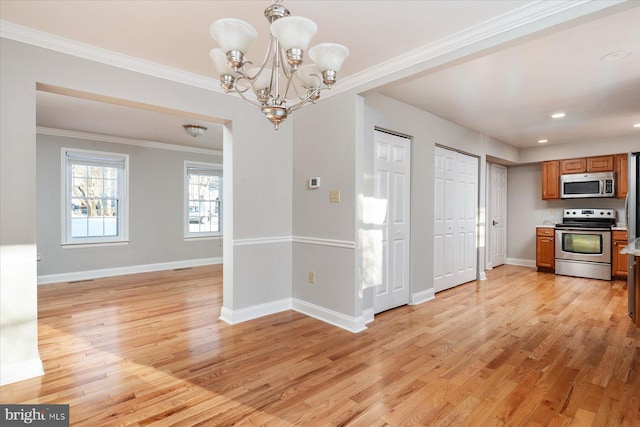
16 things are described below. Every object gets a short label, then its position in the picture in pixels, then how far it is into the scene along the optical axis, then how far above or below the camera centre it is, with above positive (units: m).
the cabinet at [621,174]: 5.58 +0.66
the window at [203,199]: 6.92 +0.28
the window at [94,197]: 5.52 +0.27
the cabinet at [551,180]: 6.33 +0.65
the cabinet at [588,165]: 5.75 +0.88
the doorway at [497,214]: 6.69 -0.03
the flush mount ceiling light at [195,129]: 4.96 +1.26
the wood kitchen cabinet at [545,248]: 6.13 -0.67
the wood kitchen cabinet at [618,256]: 5.40 -0.71
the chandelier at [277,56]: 1.46 +0.78
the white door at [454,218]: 4.59 -0.08
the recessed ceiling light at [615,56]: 2.67 +1.31
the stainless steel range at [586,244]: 5.55 -0.54
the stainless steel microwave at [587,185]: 5.70 +0.50
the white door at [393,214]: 3.71 -0.02
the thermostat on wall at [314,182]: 3.61 +0.34
